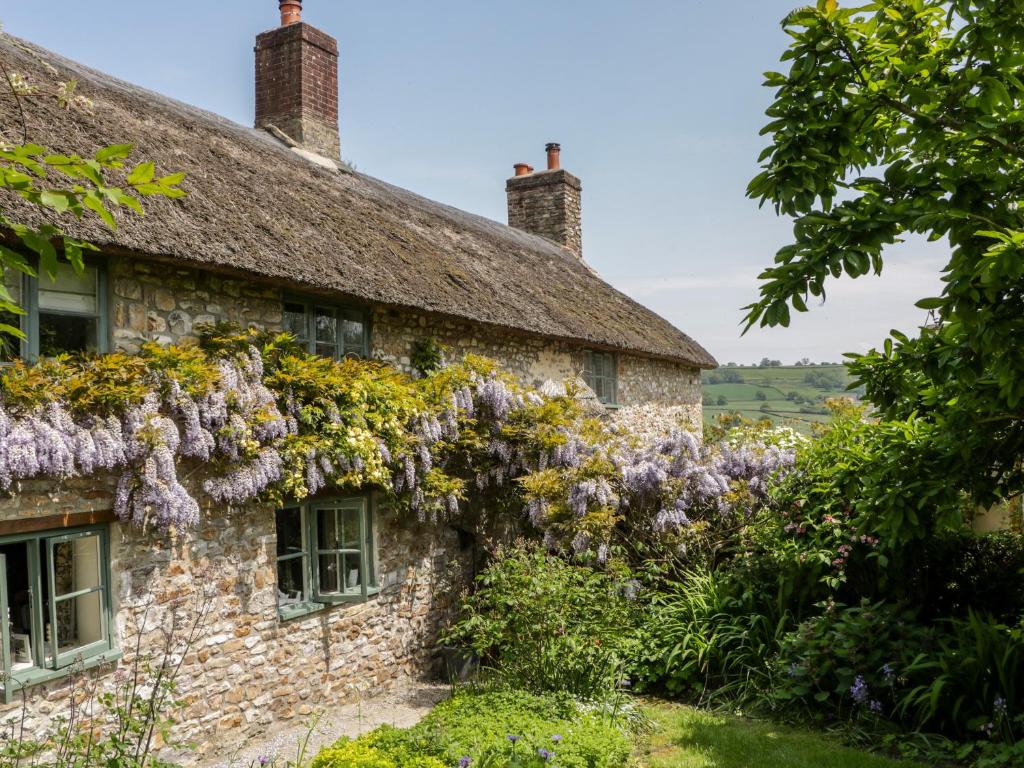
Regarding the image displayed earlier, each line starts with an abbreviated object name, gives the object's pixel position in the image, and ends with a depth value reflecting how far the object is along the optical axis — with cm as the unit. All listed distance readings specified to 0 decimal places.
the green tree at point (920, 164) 342
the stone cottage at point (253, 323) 518
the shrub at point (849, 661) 632
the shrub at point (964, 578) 729
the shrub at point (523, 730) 485
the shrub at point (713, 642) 707
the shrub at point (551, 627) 655
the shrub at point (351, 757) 431
